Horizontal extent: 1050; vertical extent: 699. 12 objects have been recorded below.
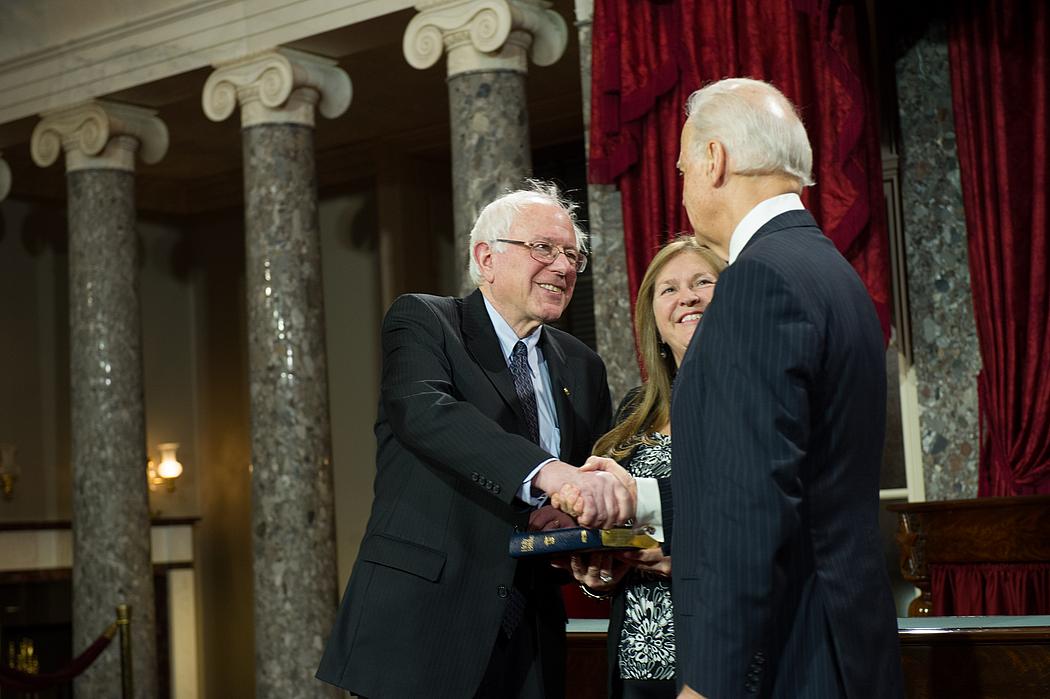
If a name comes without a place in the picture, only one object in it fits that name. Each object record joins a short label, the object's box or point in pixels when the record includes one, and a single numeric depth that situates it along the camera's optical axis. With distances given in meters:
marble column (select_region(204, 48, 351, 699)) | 8.62
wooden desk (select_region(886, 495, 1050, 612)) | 6.32
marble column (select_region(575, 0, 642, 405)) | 7.35
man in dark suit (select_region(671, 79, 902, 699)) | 2.08
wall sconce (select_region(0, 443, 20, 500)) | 12.62
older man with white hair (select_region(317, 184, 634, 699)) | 2.97
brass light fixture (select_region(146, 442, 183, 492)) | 13.54
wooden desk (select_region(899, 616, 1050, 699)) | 2.96
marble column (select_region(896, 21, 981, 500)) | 8.01
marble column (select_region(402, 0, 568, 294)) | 7.86
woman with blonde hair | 3.04
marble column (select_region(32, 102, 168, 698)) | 9.59
